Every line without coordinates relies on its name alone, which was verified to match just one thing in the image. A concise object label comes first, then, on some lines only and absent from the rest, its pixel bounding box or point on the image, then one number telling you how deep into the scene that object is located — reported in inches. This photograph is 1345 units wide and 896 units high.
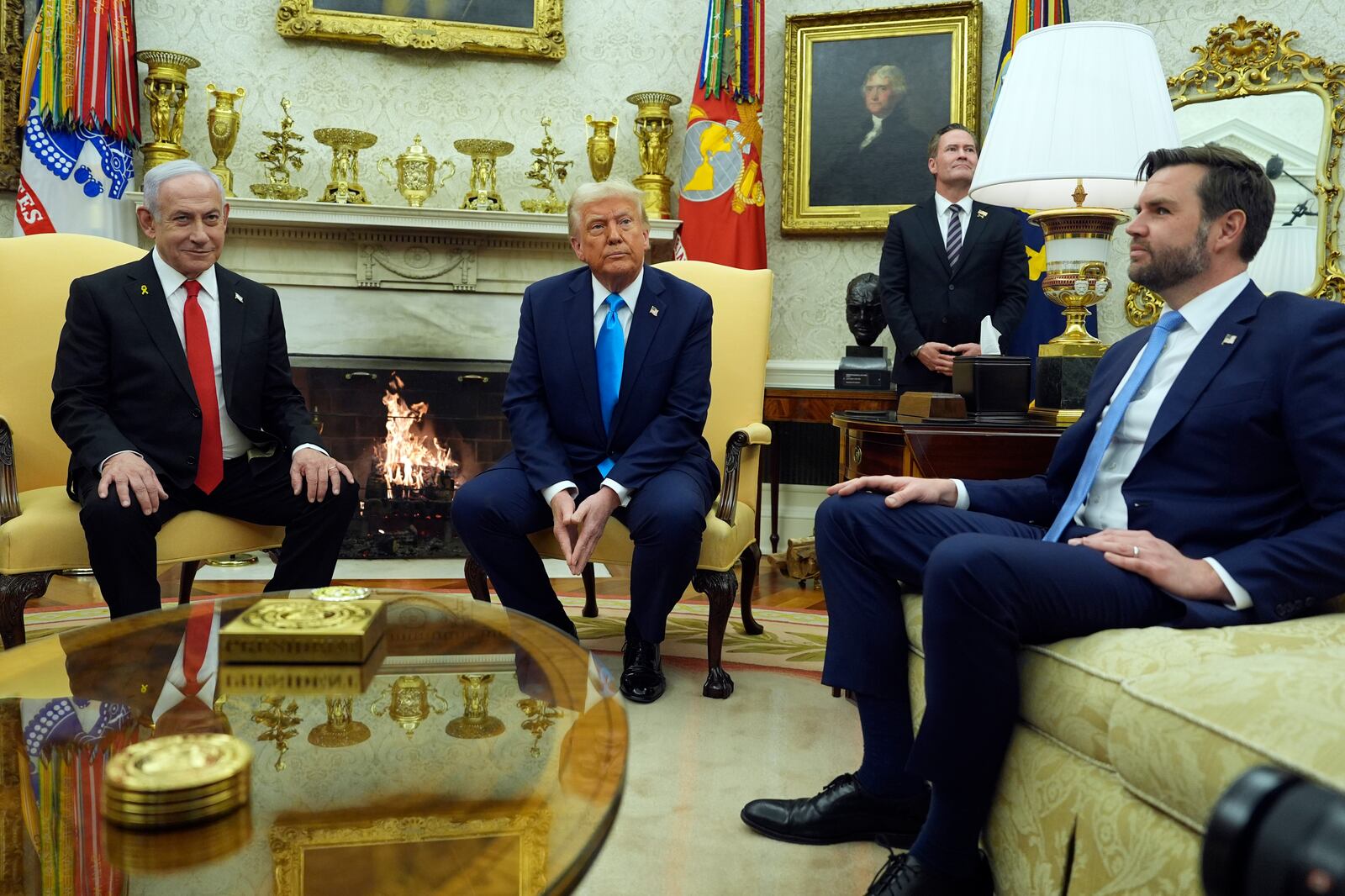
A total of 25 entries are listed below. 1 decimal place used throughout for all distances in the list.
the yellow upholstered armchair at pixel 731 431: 110.0
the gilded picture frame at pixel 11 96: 171.2
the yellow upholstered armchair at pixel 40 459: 96.2
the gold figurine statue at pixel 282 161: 177.3
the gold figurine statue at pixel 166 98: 169.3
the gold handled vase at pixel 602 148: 182.9
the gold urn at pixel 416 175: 181.5
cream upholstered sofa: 46.1
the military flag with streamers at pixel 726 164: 184.4
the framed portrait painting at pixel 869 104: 187.9
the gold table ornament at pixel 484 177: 179.9
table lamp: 91.4
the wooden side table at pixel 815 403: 177.9
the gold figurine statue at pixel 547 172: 185.0
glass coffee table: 37.9
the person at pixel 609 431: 104.0
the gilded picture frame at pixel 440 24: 183.0
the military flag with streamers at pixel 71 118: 165.3
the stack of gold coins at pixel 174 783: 40.9
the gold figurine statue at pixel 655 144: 182.4
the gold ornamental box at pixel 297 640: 61.8
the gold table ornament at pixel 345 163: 175.8
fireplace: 184.1
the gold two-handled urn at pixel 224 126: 173.5
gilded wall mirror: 171.0
